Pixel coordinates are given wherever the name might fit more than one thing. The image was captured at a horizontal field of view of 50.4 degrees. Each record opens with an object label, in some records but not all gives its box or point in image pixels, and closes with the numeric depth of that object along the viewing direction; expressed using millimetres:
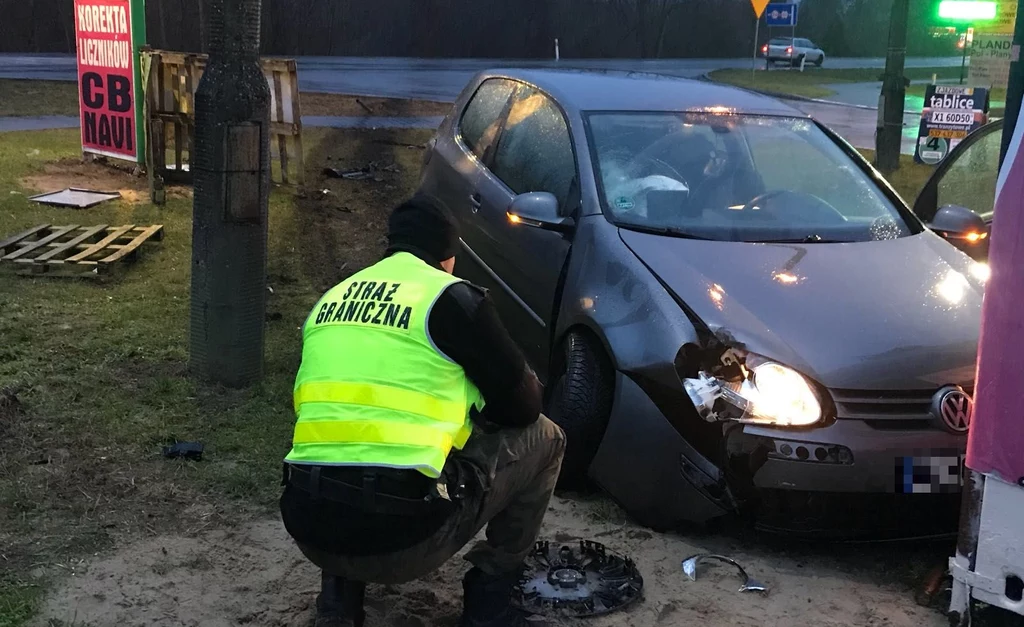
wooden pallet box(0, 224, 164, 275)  7168
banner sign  10242
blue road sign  34156
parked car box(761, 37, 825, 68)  46034
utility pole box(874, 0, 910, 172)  13680
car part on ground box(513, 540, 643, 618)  3479
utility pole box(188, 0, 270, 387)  4906
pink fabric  2656
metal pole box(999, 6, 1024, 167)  5004
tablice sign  13516
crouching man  2758
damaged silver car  3615
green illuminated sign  12898
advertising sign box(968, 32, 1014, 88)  13195
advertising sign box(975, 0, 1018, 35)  12711
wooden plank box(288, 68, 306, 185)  10469
